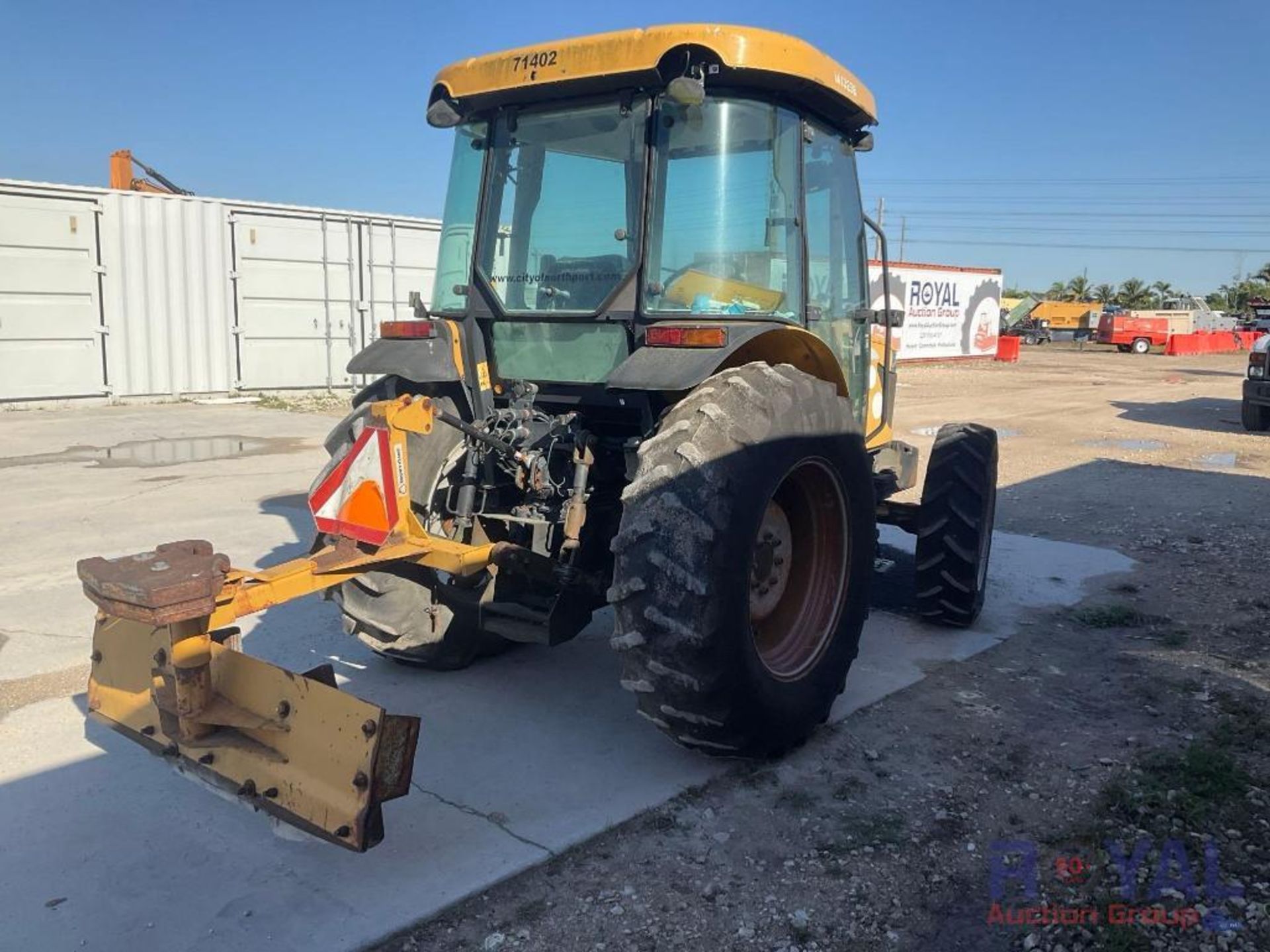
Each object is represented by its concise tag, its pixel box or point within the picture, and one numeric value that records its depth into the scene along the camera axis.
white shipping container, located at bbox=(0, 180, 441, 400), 14.34
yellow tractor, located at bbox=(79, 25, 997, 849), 3.03
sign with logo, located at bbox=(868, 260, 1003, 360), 26.88
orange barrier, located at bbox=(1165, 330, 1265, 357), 38.47
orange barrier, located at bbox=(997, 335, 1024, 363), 31.78
